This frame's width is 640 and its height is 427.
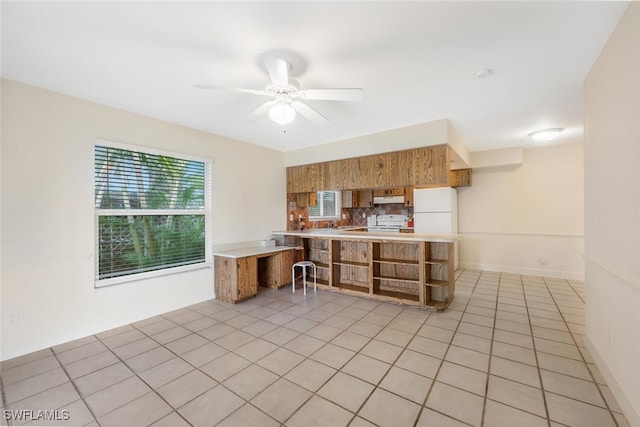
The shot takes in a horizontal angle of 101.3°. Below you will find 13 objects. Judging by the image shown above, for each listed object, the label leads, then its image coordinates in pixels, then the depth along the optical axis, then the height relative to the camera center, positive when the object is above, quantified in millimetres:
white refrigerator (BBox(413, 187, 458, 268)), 5328 +64
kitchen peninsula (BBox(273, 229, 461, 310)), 3592 -786
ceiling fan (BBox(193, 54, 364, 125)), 1969 +1026
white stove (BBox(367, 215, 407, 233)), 6391 -217
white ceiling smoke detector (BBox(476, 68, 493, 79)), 2338 +1278
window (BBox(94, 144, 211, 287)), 3087 +41
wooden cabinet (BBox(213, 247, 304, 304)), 3846 -913
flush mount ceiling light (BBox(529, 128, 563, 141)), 4008 +1228
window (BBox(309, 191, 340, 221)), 6533 +220
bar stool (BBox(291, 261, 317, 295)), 4277 -925
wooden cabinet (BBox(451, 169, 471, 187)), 5684 +778
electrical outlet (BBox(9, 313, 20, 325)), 2428 -947
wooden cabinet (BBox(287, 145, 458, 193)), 3696 +706
